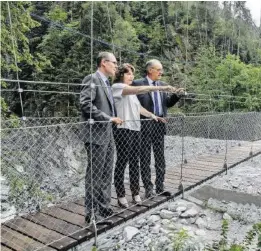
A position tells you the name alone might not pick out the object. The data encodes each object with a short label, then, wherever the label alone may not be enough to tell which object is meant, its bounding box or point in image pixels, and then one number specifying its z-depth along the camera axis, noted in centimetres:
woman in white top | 215
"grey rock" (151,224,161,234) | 446
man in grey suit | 186
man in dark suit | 235
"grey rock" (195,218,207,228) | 489
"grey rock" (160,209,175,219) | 495
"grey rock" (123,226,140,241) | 430
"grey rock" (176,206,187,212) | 515
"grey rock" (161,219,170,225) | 474
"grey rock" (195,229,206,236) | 459
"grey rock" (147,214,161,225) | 477
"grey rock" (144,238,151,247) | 405
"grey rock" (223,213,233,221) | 520
